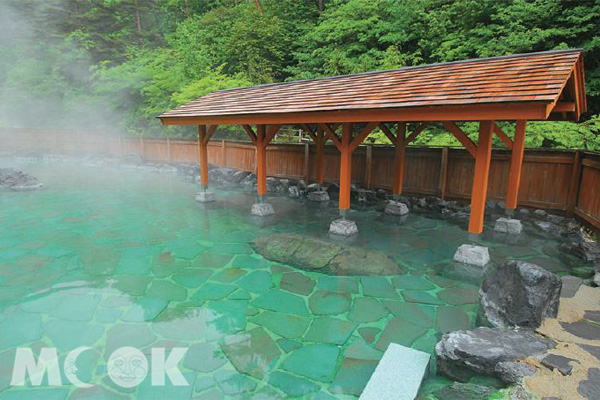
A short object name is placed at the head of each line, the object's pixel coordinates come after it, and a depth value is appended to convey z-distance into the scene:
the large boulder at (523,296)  4.04
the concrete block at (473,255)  6.40
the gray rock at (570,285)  4.97
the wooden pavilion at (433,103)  5.17
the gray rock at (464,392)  3.10
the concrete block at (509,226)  8.34
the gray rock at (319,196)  11.80
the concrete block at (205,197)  11.63
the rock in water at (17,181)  13.41
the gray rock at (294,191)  12.73
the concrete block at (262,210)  9.95
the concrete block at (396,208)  9.98
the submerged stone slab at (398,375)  3.08
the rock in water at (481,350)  3.41
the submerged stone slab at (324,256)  6.30
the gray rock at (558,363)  3.14
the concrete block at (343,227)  8.15
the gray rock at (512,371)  3.14
